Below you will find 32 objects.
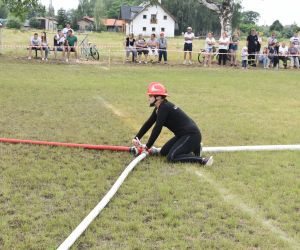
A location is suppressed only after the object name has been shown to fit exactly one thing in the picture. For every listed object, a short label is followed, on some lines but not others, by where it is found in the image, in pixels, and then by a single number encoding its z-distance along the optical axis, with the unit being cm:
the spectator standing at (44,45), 2034
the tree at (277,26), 8696
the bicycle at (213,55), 2164
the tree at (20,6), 1861
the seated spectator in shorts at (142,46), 2108
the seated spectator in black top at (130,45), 2105
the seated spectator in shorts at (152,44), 2119
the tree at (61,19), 6869
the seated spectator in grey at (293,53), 2206
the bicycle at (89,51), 2233
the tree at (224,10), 2468
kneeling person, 615
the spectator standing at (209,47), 2150
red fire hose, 682
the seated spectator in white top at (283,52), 2190
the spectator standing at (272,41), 2200
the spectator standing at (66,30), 2151
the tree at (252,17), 12308
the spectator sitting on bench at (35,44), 2044
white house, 8331
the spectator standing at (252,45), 2162
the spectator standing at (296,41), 2226
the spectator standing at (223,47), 2120
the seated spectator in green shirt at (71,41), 2094
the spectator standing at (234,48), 2157
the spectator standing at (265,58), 2178
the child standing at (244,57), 2125
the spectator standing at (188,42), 2151
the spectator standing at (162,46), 2112
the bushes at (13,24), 6862
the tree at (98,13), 10529
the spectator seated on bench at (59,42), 2086
